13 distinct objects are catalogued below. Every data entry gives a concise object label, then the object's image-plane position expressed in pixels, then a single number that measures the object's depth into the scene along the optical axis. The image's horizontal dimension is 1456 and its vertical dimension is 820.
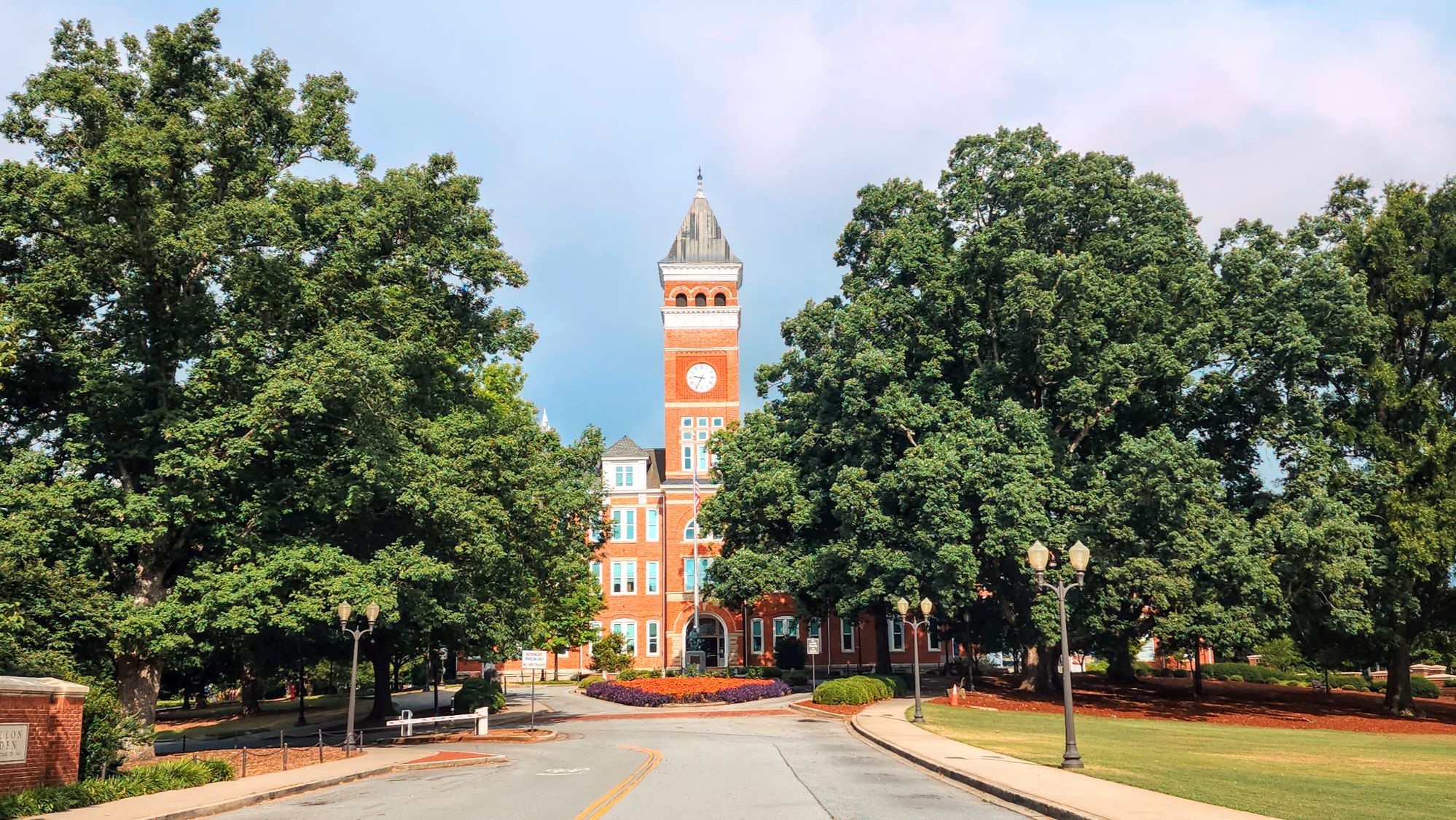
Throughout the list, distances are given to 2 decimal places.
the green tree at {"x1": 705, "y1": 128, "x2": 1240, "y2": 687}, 34.41
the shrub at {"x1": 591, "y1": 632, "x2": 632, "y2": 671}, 63.97
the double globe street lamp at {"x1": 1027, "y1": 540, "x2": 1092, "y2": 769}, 17.08
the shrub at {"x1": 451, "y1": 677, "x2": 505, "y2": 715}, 36.34
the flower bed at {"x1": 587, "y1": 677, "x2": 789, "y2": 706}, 40.34
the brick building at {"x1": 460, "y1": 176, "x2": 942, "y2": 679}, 67.50
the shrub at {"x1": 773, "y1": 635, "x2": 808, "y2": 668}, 62.19
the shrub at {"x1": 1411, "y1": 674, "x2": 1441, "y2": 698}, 48.91
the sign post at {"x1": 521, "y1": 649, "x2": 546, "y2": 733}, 30.42
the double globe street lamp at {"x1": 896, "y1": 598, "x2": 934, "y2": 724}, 31.56
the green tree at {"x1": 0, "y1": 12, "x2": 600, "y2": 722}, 22.33
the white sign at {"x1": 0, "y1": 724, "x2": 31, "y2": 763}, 14.26
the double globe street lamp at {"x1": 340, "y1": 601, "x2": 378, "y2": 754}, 23.19
